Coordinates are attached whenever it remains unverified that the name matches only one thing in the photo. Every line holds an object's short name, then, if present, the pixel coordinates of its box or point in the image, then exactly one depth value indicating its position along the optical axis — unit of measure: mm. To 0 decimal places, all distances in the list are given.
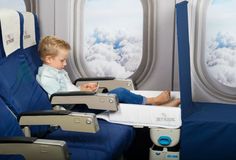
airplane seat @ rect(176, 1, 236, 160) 2156
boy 2301
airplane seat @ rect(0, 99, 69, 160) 1459
